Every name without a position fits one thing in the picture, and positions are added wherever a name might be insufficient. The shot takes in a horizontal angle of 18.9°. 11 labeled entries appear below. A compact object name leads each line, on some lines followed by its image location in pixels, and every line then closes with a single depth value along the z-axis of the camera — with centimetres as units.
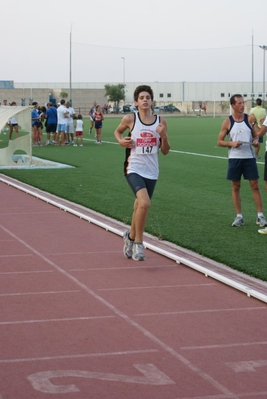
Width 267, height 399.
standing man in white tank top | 1150
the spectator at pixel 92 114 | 3751
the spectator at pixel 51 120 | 3240
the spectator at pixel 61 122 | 3199
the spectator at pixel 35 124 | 3203
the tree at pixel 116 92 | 11781
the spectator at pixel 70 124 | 3243
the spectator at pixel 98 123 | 3400
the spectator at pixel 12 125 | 3448
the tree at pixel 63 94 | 10869
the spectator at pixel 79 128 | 3266
